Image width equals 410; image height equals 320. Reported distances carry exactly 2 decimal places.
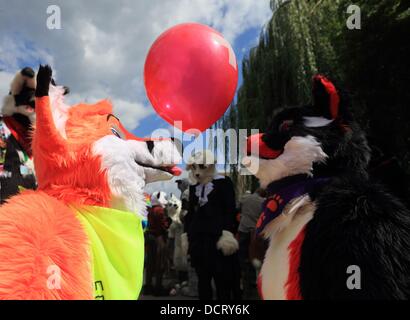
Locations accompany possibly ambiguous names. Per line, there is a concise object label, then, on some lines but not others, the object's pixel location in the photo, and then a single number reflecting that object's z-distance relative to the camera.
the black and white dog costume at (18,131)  1.84
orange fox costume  1.12
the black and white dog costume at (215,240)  3.35
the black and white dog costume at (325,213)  1.32
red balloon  2.19
